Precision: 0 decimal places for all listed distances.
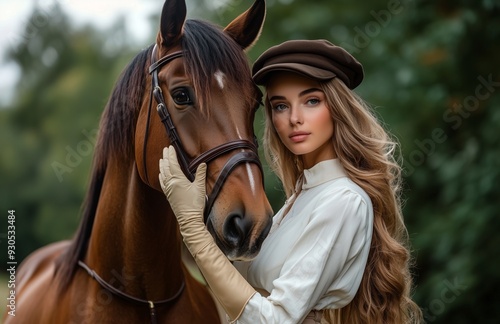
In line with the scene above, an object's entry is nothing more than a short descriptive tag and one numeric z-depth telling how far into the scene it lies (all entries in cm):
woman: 207
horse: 210
